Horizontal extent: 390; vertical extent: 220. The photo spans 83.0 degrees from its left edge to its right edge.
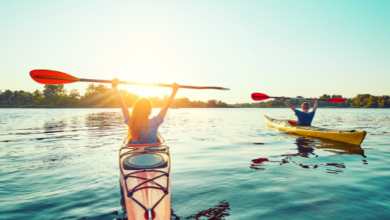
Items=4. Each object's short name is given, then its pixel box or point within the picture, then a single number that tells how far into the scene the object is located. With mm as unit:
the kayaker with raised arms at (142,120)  4599
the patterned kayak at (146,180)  3080
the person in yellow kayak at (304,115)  11581
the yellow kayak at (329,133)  9201
